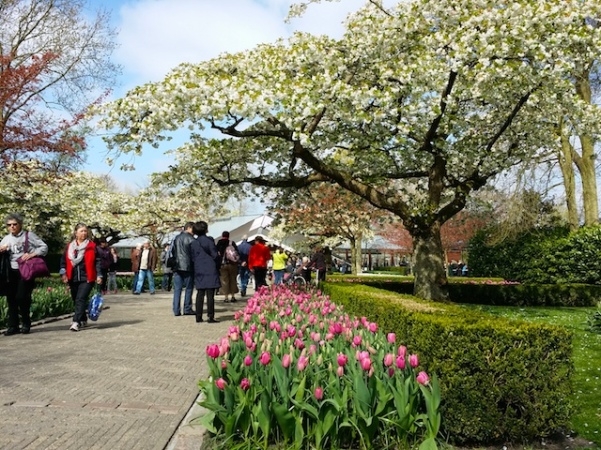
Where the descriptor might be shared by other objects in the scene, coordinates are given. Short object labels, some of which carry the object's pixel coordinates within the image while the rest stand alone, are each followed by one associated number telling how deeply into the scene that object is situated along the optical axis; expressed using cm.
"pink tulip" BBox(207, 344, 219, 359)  406
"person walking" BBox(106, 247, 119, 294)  1978
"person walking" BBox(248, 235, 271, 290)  1502
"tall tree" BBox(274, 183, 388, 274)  1561
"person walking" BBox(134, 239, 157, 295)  1911
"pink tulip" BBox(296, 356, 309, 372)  381
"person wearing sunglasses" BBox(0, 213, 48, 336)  874
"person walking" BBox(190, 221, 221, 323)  1058
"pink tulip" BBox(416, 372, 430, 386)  354
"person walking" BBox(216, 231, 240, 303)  1457
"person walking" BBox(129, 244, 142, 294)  1994
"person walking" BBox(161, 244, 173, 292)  2284
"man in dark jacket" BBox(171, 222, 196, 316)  1180
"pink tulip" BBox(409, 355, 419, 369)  379
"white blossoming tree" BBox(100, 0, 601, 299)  937
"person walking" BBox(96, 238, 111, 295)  1585
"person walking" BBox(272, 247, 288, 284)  1796
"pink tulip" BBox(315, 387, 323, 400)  351
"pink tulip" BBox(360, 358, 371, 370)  368
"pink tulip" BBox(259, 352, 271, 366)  391
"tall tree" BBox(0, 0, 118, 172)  1400
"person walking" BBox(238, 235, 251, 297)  1704
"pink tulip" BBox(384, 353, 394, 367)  383
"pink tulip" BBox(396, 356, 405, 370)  383
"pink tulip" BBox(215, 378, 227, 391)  370
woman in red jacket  934
